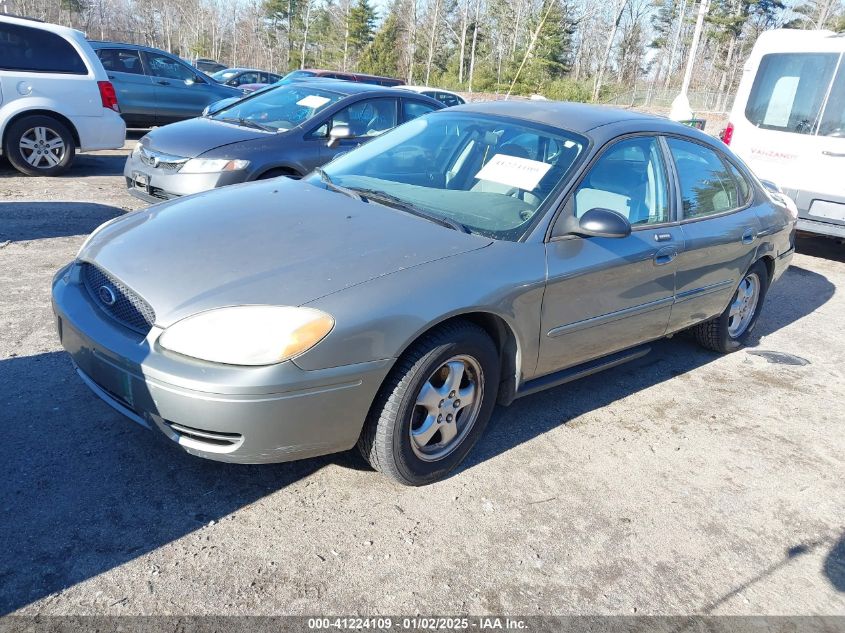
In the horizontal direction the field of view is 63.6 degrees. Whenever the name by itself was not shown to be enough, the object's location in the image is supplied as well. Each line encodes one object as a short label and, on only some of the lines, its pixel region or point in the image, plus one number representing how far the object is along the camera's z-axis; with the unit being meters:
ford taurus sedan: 2.49
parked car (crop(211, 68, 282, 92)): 22.65
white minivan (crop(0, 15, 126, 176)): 8.05
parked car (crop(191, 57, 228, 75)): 29.10
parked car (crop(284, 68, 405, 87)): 20.65
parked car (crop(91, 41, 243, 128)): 11.80
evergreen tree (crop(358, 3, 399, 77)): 52.00
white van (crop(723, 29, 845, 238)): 7.71
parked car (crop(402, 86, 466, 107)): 17.24
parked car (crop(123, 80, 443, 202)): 6.29
